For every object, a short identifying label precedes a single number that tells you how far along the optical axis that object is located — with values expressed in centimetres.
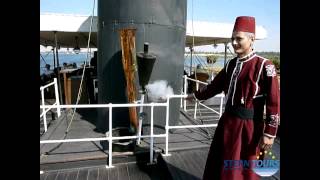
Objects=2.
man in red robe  274
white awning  825
